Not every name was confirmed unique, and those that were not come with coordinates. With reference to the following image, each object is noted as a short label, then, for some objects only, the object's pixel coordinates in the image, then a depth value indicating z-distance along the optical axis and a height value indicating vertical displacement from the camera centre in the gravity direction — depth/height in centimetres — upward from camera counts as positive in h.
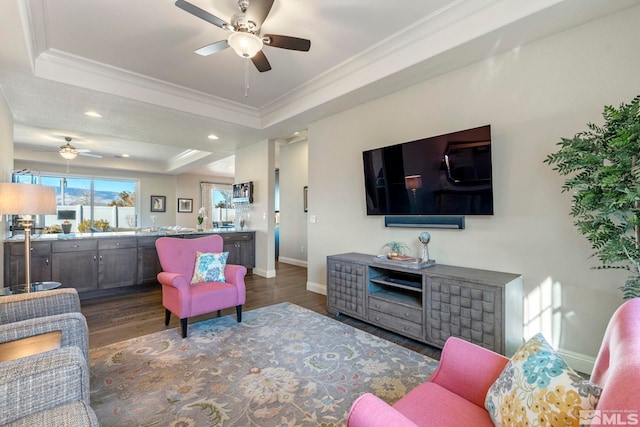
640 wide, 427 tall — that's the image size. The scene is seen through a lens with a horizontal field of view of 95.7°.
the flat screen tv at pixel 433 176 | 251 +38
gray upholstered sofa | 100 -63
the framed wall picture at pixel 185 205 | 980 +48
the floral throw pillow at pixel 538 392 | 83 -57
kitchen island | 358 -56
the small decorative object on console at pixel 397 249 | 303 -37
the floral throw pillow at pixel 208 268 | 320 -55
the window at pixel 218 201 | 1026 +64
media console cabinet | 218 -78
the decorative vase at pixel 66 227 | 452 -9
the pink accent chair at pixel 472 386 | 65 -62
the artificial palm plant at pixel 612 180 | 155 +18
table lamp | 224 +18
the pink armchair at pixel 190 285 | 277 -69
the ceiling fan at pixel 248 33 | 198 +137
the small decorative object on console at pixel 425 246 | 282 -31
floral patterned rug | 174 -116
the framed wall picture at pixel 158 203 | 932 +52
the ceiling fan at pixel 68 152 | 578 +140
